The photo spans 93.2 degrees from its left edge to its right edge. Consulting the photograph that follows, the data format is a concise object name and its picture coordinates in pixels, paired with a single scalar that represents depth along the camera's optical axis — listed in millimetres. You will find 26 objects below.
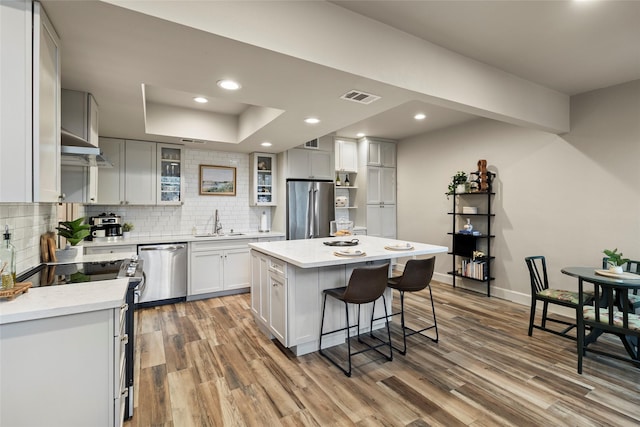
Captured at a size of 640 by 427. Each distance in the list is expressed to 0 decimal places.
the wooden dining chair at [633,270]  2672
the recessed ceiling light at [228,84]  2322
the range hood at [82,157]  1928
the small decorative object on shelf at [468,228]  4672
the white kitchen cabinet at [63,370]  1306
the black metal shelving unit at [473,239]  4488
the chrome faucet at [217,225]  4867
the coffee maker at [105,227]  3914
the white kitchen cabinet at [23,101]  1367
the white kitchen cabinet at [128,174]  4020
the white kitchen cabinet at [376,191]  5832
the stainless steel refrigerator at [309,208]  5113
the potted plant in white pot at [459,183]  4699
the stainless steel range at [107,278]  1875
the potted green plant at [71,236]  2605
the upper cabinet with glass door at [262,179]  5086
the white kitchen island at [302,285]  2666
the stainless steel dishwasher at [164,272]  4012
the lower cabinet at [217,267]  4281
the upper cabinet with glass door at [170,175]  4375
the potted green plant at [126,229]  4258
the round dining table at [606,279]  2340
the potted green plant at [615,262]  2628
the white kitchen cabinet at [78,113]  2416
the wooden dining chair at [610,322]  2307
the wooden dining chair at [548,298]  2879
